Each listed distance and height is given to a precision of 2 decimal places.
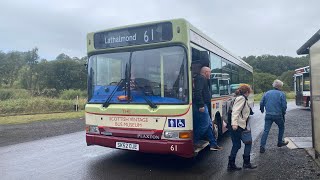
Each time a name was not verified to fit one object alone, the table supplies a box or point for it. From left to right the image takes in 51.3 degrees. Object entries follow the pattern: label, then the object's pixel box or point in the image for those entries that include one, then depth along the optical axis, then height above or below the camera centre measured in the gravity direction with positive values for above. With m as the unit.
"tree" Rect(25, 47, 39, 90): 71.75 +7.34
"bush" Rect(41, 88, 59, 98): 46.53 -0.07
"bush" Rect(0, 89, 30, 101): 37.82 -0.12
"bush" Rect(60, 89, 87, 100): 41.83 -0.25
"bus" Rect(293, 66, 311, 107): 23.25 +0.09
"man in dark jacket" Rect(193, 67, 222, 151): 7.14 -0.41
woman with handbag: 6.89 -0.74
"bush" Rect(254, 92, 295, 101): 49.56 -1.21
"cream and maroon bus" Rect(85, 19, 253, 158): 6.86 +0.11
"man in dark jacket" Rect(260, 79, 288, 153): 8.87 -0.47
